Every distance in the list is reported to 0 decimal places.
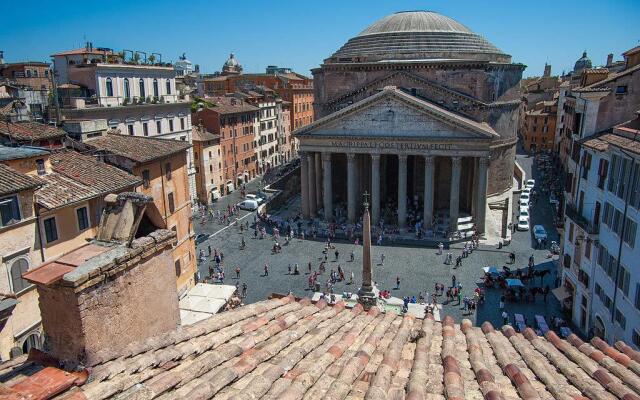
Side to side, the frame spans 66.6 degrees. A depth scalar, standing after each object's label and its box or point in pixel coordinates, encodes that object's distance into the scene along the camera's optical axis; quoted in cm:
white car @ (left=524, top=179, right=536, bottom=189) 5074
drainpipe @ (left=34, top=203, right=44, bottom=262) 1485
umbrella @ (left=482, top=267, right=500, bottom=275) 2847
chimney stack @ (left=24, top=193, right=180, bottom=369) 545
